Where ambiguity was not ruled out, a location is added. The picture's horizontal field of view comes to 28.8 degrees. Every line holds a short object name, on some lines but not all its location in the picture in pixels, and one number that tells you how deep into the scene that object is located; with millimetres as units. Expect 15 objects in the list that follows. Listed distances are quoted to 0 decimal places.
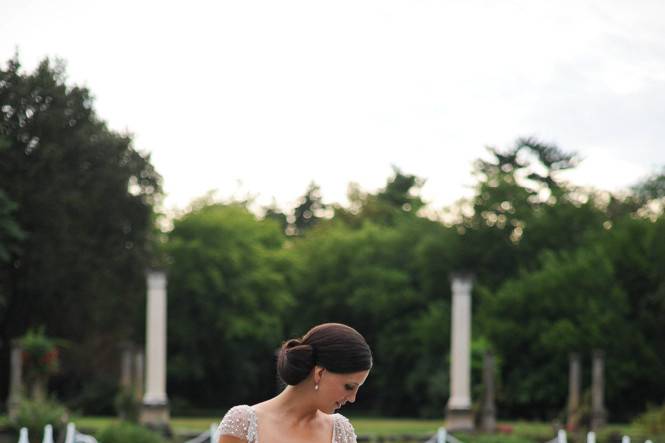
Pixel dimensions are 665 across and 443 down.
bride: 3662
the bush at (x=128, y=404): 26156
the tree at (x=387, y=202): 59062
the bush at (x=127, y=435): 20141
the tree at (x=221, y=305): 46188
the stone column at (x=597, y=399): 26500
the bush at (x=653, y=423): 24016
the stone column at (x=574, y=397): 26952
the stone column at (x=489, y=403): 26344
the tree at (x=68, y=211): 33125
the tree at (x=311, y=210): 68625
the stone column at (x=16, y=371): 25964
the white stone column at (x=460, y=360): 27375
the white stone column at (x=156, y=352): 27359
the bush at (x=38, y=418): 21641
